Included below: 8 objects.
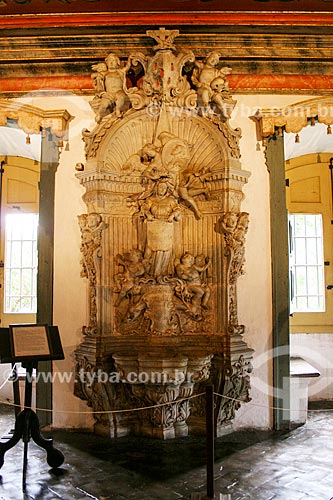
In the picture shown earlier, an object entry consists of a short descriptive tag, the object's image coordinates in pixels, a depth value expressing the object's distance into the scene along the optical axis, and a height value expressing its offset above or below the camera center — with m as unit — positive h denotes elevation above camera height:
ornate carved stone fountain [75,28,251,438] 4.44 +0.55
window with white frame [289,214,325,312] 6.72 +0.45
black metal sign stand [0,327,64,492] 3.38 -0.95
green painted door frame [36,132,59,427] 4.71 +0.42
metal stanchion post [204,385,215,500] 2.98 -0.97
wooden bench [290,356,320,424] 4.82 -1.07
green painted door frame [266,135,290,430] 4.72 +0.10
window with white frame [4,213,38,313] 6.94 +0.45
